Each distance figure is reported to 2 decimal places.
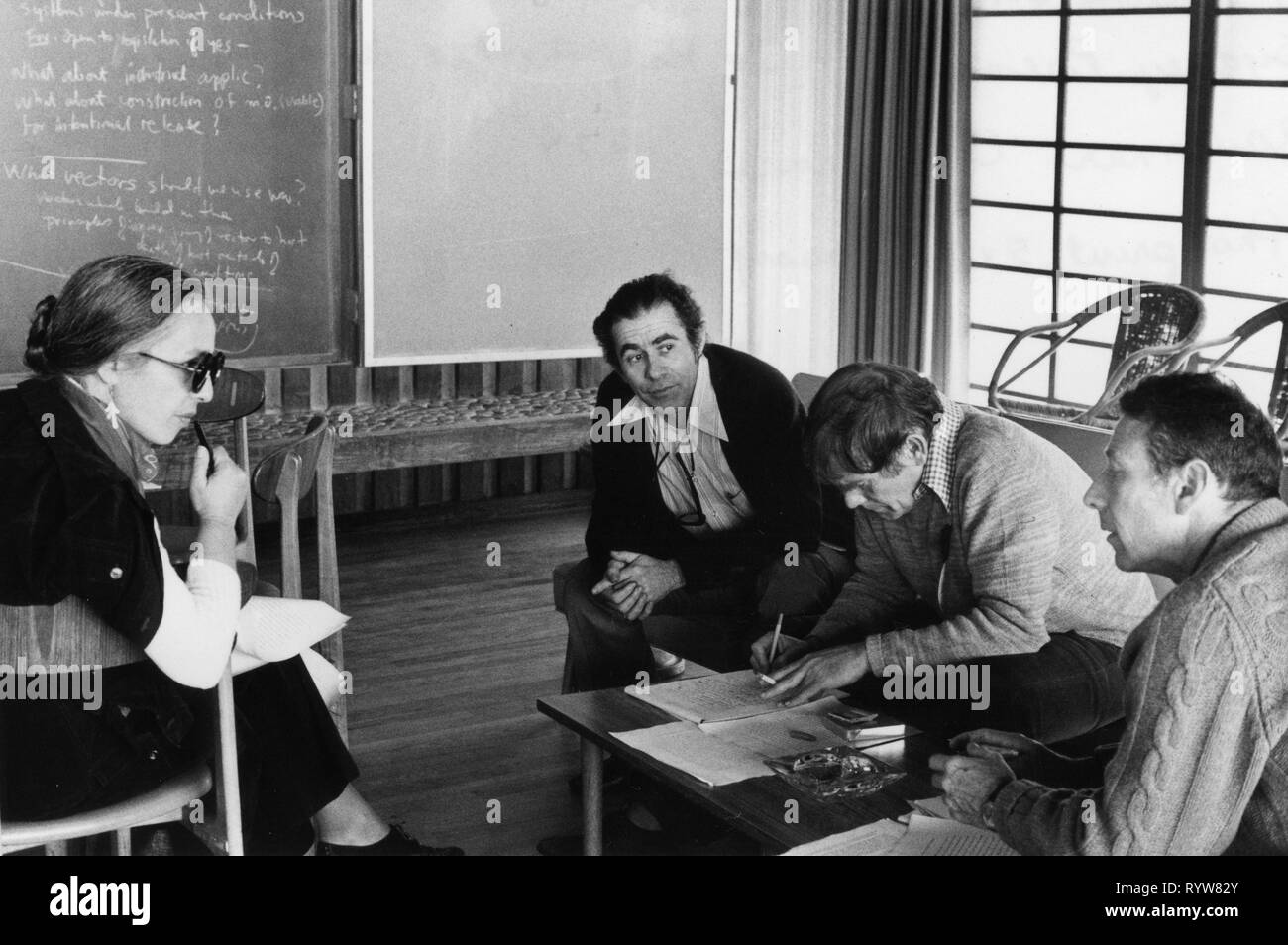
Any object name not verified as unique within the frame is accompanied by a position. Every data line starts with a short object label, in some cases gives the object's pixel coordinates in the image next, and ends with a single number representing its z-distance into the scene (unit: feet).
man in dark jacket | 10.82
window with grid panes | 17.40
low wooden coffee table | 6.52
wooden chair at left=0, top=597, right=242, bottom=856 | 6.66
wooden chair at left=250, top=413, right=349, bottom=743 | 9.70
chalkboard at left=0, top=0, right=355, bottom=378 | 15.70
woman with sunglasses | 6.79
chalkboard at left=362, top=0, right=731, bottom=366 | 18.06
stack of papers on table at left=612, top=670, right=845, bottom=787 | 7.19
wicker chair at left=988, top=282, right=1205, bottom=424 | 16.20
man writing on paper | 8.28
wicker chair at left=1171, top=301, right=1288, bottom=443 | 15.25
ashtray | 6.85
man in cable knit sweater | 5.18
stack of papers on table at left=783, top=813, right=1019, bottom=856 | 6.18
